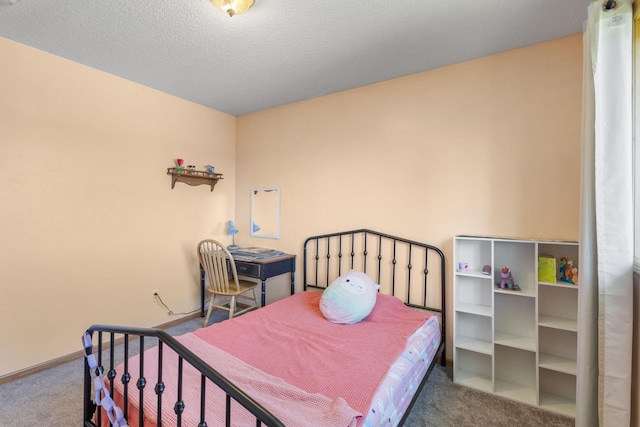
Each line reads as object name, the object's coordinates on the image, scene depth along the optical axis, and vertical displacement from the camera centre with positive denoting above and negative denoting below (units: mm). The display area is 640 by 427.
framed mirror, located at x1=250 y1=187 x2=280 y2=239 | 3383 +24
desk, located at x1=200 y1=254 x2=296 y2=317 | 2793 -535
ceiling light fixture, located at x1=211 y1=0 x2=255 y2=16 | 1590 +1157
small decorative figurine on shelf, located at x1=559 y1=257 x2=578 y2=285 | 1872 -368
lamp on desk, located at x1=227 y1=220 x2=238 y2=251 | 3590 -199
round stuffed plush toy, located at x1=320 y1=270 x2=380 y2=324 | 2119 -638
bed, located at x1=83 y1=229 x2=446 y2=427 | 1136 -789
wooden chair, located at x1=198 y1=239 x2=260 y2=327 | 2811 -564
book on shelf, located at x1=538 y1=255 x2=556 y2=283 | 1901 -360
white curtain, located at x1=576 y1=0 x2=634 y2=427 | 1062 -62
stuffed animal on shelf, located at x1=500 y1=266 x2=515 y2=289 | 2055 -464
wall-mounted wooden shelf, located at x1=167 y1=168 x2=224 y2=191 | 3084 +419
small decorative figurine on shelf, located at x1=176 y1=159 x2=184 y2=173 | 3074 +524
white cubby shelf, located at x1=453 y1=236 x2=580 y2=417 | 1921 -785
